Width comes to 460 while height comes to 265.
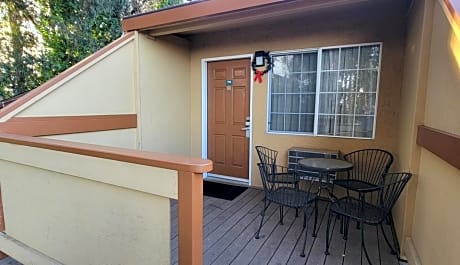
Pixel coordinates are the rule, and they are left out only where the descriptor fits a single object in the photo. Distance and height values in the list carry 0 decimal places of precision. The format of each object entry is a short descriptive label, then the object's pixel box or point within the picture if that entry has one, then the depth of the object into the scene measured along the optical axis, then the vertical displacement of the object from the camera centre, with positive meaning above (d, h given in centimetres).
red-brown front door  399 -11
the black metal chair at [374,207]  196 -87
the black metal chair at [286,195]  230 -86
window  308 +26
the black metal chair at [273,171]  288 -77
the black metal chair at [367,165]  296 -69
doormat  357 -126
